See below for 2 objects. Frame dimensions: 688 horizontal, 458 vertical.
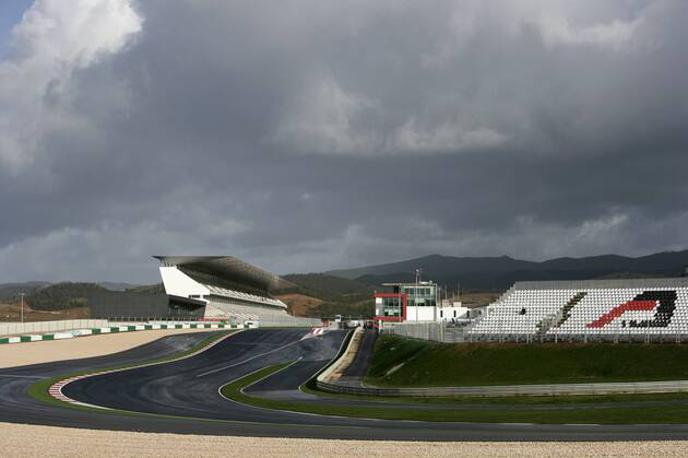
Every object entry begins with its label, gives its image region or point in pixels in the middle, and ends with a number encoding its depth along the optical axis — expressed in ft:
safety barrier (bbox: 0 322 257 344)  270.01
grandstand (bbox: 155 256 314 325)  447.83
